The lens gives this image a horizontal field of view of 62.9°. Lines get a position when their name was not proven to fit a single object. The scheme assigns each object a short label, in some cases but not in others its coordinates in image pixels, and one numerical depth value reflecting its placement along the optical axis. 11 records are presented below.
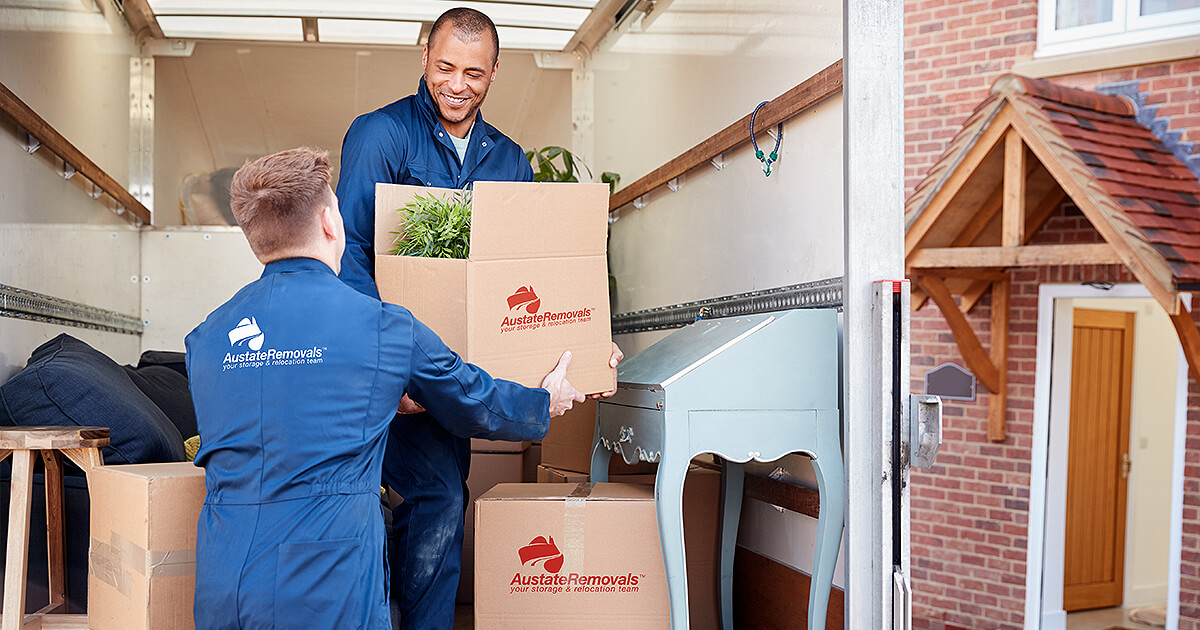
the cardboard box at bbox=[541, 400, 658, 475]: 3.32
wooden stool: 2.21
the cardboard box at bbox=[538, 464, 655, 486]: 2.97
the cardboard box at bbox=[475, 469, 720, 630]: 2.39
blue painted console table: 2.27
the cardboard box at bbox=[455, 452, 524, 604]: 3.81
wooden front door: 6.79
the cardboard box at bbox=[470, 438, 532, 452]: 3.86
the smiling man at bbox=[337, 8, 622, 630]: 2.43
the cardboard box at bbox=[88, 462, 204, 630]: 2.00
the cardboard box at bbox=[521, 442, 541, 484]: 3.91
